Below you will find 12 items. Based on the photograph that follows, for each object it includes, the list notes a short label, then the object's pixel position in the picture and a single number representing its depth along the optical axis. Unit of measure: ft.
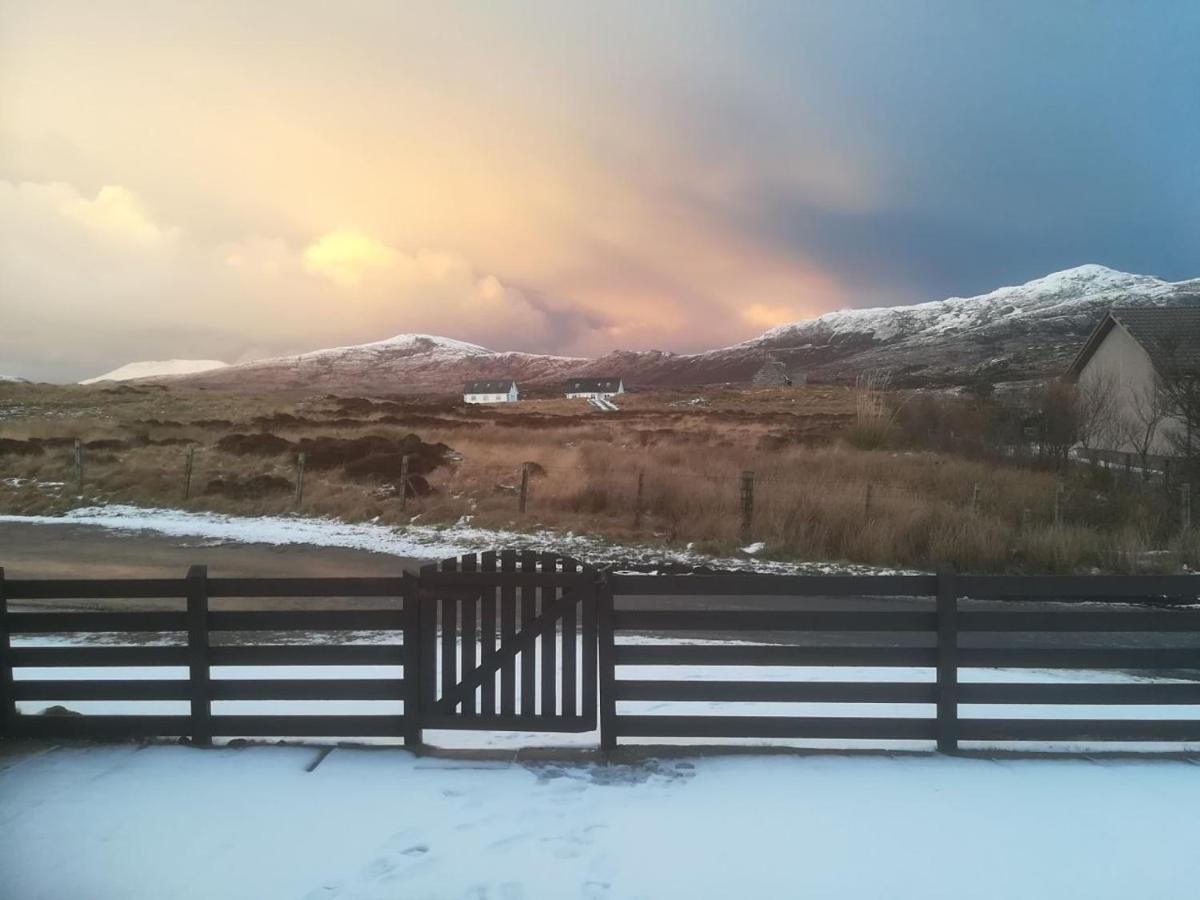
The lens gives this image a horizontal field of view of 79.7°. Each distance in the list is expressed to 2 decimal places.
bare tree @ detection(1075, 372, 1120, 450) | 68.59
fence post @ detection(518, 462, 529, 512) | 51.19
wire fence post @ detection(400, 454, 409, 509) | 54.54
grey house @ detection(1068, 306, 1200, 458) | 60.59
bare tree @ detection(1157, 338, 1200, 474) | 48.16
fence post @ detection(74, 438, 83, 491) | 66.74
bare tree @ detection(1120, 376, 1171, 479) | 55.77
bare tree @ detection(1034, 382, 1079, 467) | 67.56
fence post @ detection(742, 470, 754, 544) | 44.92
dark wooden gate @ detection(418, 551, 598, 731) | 15.05
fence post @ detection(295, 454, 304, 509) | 57.11
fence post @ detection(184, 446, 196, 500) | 61.87
